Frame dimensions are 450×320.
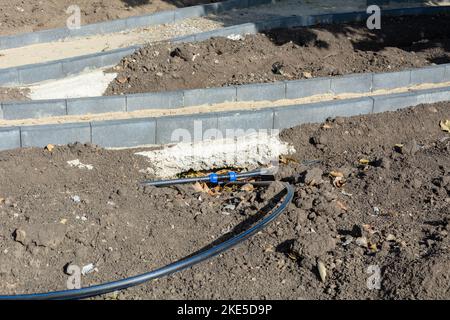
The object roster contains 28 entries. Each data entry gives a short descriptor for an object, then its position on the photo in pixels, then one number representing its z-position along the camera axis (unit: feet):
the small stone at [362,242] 18.78
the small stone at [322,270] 17.70
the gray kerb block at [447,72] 32.32
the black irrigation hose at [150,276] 16.88
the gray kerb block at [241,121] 26.55
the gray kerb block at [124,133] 25.22
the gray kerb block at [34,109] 27.04
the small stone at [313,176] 22.38
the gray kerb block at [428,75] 31.86
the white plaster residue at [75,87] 30.68
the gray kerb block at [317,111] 27.27
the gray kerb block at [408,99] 28.58
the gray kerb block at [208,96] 28.84
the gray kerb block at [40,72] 31.24
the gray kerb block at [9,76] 30.83
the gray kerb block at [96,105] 27.58
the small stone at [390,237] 19.06
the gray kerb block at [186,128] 25.89
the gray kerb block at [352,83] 30.55
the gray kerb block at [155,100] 28.09
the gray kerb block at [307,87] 29.86
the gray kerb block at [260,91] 29.43
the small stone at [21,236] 18.79
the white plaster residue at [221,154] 25.61
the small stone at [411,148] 24.71
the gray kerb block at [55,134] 24.39
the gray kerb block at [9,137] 24.14
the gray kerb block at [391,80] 31.14
